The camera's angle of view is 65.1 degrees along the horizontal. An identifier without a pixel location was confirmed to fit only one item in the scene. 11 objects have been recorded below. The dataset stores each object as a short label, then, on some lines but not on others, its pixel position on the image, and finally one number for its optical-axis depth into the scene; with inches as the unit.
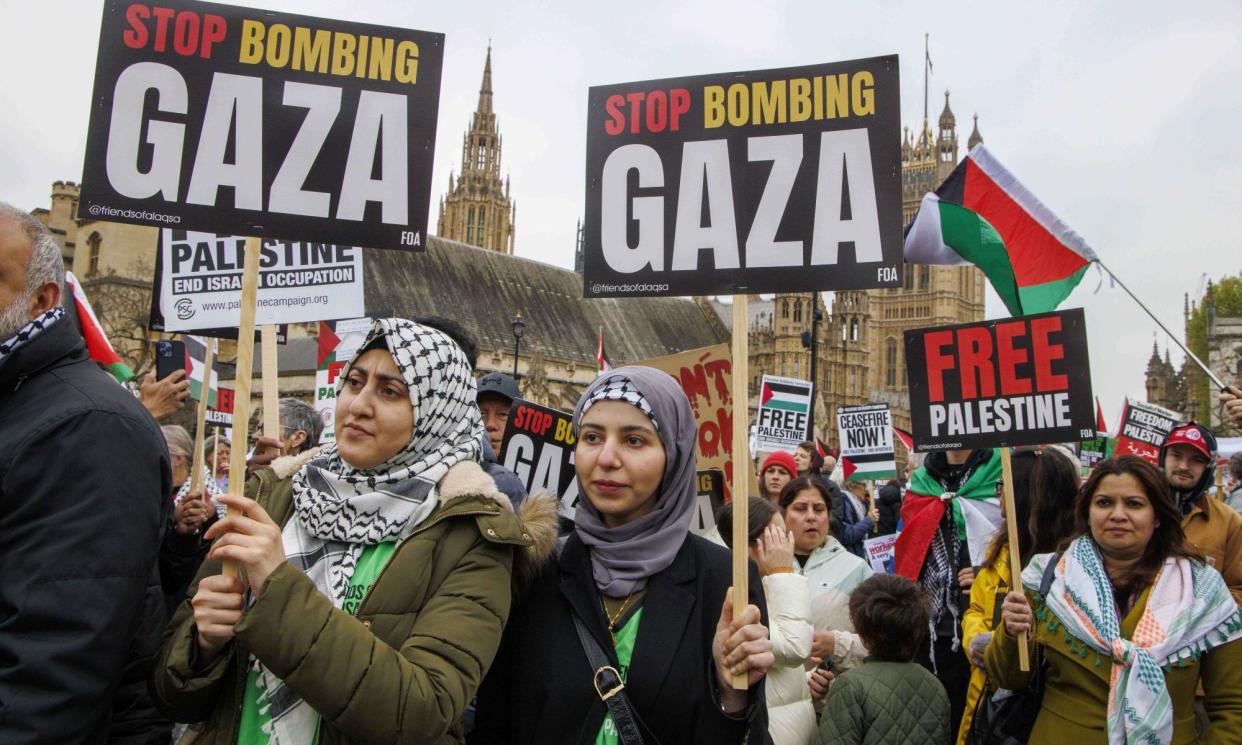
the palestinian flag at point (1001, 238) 223.5
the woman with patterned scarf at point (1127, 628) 137.3
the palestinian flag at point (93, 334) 179.9
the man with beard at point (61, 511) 81.6
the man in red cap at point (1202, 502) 180.2
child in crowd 153.9
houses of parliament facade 1619.1
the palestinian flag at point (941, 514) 214.2
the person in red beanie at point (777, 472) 293.3
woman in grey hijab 99.0
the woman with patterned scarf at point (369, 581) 83.6
